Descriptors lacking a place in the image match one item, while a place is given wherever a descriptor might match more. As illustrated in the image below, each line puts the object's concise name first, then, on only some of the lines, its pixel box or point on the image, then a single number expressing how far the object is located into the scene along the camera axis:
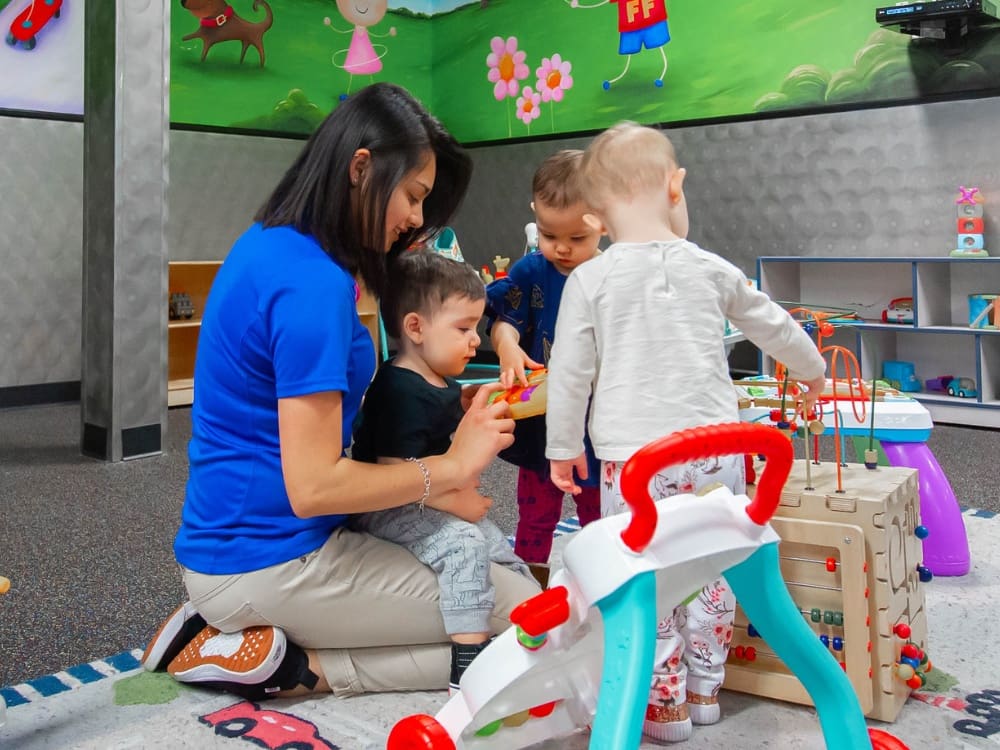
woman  1.49
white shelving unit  4.66
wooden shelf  5.71
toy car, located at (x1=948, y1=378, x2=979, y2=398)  4.72
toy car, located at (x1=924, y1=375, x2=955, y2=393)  4.93
